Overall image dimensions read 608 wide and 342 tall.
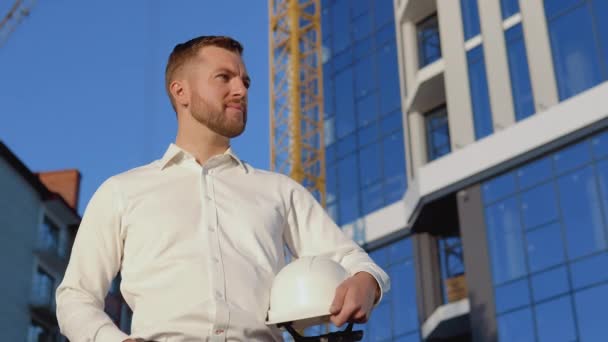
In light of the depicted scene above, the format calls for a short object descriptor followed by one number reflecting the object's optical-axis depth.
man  3.45
